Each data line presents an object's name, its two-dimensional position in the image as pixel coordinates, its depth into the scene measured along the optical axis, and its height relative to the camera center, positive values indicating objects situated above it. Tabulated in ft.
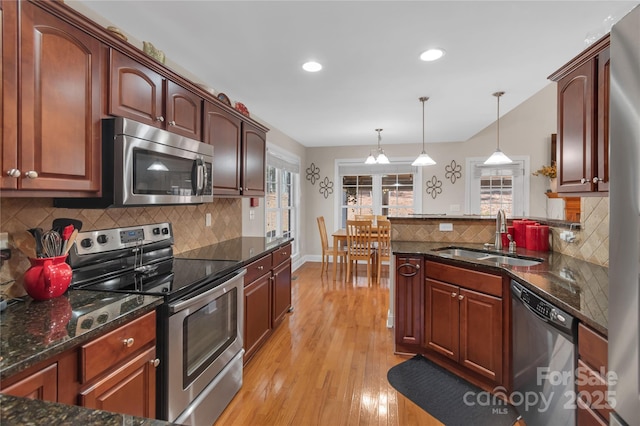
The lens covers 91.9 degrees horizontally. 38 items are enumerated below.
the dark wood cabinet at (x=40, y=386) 2.80 -1.67
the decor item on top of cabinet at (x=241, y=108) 9.80 +3.31
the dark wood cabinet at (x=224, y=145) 7.89 +1.82
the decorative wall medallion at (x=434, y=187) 19.75 +1.63
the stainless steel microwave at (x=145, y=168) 4.86 +0.79
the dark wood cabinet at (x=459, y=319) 6.46 -2.55
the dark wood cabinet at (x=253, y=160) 9.64 +1.72
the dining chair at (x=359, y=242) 15.14 -1.51
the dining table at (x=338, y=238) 15.38 -1.41
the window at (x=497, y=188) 18.40 +1.53
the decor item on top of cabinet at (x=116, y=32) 5.07 +2.97
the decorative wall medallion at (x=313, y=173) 21.48 +2.71
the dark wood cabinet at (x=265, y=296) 7.71 -2.42
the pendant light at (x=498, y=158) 10.87 +1.93
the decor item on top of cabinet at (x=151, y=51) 6.19 +3.24
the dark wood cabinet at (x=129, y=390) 3.63 -2.28
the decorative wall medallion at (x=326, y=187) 21.33 +1.73
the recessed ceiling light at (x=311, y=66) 8.34 +4.01
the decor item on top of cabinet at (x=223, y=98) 8.83 +3.30
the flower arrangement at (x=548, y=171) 17.45 +2.37
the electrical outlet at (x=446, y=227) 9.95 -0.47
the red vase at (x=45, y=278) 4.10 -0.90
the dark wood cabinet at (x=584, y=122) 4.95 +1.61
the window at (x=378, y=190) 20.30 +1.51
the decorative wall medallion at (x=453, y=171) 19.44 +2.61
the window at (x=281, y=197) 15.79 +0.84
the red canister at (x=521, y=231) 8.77 -0.53
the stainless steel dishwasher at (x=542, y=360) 4.36 -2.39
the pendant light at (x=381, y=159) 14.39 +2.48
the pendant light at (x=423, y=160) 11.70 +1.98
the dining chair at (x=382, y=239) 15.03 -1.33
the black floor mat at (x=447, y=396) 6.09 -4.01
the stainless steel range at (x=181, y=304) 4.76 -1.63
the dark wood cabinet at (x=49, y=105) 3.59 +1.39
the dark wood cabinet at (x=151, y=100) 5.08 +2.15
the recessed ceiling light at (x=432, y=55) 7.66 +4.01
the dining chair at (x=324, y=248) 16.68 -2.01
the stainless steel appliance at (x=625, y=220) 2.81 -0.06
